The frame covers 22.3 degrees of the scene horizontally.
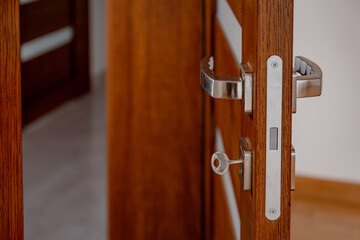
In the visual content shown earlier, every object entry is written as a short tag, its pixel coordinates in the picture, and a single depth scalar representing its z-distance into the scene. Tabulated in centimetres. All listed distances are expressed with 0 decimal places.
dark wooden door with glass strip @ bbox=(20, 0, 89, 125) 519
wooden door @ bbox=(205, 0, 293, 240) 105
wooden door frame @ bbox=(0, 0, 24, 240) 119
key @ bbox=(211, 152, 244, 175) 114
